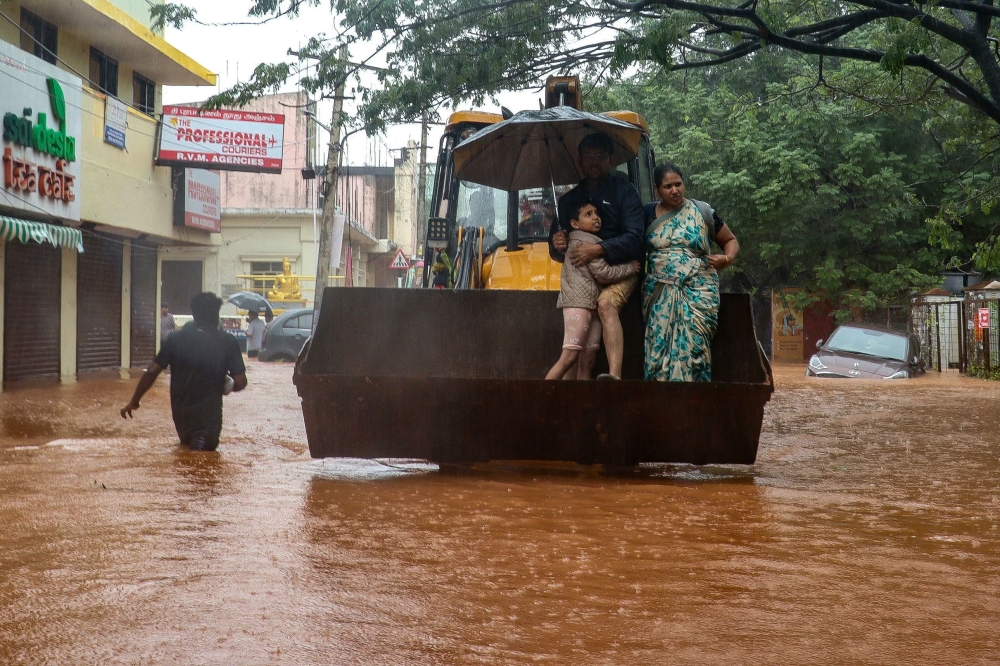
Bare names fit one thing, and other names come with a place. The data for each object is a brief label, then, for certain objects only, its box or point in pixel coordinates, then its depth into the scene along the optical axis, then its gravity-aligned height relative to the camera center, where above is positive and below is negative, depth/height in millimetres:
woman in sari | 7012 +336
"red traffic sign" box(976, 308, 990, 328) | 23953 +486
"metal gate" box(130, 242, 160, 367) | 25203 +588
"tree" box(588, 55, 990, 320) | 29828 +4316
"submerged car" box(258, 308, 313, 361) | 28750 -36
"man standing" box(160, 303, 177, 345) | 25641 +247
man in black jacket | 7074 +726
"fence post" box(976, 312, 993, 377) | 24266 -219
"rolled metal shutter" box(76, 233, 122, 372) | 22328 +570
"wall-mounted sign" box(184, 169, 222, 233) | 24672 +3088
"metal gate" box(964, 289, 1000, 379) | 23984 +69
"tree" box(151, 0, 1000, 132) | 11031 +3526
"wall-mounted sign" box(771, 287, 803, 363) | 36281 +179
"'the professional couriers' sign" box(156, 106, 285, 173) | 23375 +4213
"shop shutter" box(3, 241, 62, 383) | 19188 +370
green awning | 16625 +1552
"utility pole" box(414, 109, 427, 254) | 33941 +5161
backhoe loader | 6770 -346
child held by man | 7109 +250
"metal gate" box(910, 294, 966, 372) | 26828 +221
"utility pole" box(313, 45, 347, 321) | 24859 +3027
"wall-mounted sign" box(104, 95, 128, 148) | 20891 +4101
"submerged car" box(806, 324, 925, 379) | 22141 -352
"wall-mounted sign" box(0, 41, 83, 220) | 16906 +3196
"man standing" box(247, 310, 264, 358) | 29938 -102
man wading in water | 8570 -327
